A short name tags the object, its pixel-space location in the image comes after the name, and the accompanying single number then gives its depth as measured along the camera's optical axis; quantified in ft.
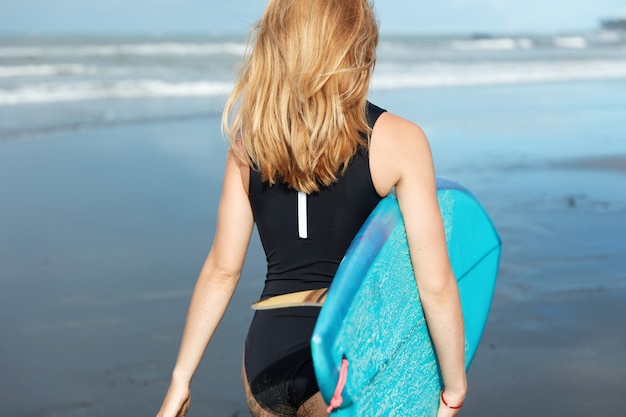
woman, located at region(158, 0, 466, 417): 5.09
